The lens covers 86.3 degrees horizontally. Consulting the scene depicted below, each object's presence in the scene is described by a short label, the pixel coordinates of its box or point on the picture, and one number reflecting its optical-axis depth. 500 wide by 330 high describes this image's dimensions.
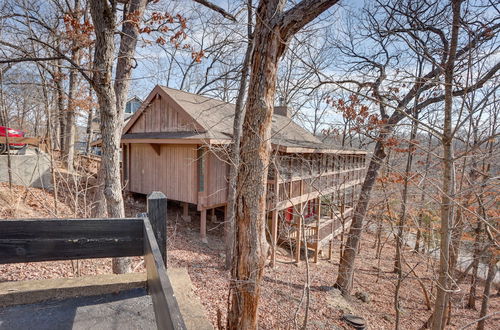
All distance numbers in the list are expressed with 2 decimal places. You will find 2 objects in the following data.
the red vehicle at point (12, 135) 9.59
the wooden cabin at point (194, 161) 9.89
